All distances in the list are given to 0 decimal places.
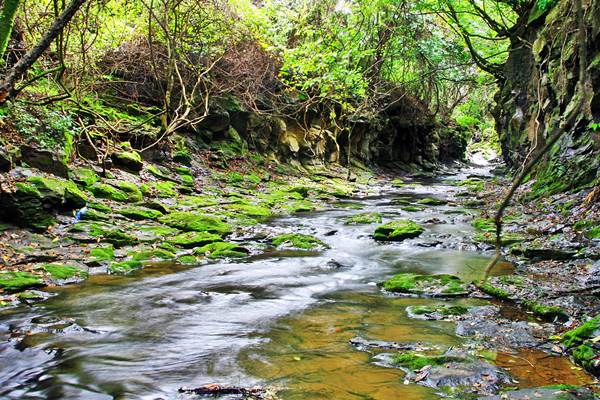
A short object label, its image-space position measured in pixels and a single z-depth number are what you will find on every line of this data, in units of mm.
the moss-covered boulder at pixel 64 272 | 6859
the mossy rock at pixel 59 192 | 8758
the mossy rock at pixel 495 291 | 6060
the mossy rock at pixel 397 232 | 10758
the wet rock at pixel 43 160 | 9672
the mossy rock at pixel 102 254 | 7824
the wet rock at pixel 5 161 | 8516
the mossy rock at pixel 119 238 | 8758
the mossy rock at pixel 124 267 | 7492
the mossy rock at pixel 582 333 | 4246
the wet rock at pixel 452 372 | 3668
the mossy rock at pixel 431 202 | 16953
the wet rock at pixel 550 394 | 3197
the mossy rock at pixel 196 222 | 10422
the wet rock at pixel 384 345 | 4562
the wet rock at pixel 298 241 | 9961
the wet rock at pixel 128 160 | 13477
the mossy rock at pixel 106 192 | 11109
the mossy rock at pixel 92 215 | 9539
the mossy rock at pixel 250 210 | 13195
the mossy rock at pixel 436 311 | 5492
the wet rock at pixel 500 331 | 4590
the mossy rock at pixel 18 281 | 6109
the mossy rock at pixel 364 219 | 12938
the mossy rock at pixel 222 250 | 8828
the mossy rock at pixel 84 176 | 10981
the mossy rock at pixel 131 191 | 11812
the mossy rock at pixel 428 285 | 6473
